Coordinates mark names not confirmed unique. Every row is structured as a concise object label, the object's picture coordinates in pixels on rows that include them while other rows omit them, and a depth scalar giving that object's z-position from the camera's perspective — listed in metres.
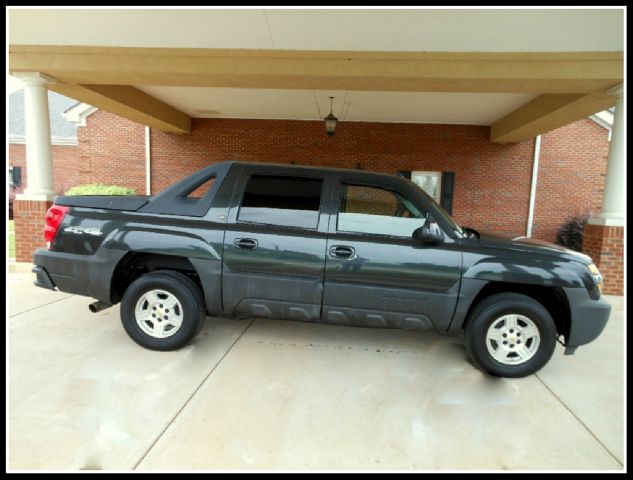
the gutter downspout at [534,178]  11.96
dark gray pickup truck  3.54
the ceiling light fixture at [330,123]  10.33
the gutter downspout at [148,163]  12.69
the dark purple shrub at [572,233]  11.84
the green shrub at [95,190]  10.11
